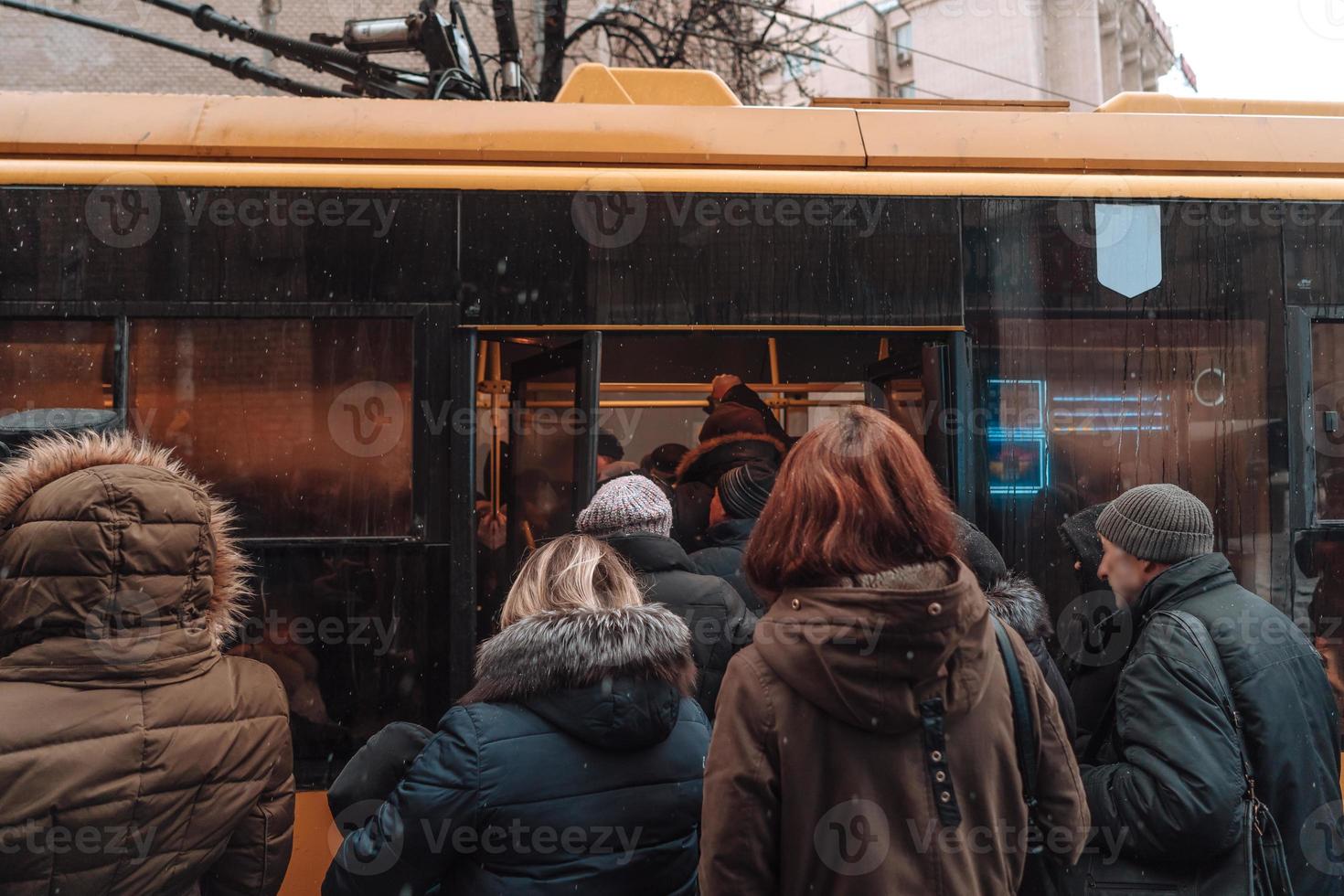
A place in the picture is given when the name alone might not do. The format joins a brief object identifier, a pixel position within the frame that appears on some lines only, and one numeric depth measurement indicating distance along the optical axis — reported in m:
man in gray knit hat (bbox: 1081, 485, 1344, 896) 2.13
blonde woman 1.77
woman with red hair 1.48
